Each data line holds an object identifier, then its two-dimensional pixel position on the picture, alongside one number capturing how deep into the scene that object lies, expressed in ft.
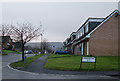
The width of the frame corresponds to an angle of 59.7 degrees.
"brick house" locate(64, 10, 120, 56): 52.79
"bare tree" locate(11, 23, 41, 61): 43.10
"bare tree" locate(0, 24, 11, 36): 89.39
